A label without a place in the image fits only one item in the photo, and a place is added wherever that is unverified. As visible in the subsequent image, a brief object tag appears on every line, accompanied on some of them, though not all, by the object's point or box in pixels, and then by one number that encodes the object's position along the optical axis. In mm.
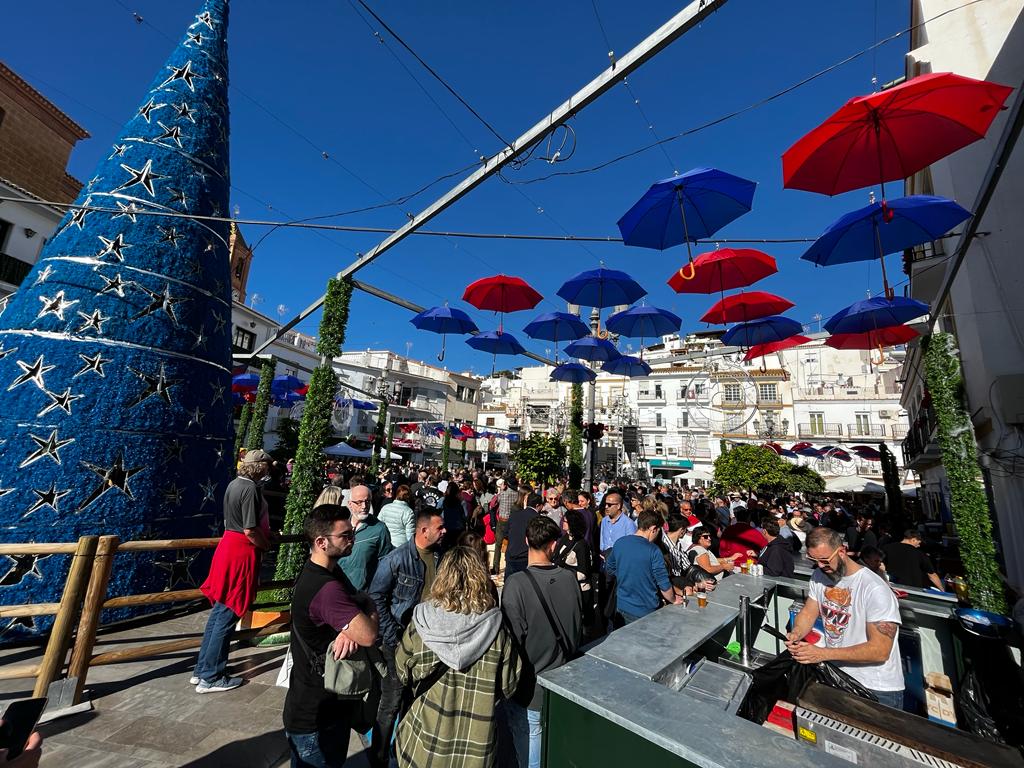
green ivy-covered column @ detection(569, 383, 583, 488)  13703
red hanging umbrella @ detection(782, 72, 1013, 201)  4051
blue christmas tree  4375
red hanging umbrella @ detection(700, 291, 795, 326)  8492
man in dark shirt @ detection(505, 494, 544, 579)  5980
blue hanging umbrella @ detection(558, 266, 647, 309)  9297
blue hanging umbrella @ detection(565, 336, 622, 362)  12375
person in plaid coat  2127
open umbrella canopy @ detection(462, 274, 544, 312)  9789
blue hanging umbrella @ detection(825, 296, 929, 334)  7719
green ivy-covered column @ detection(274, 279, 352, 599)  6340
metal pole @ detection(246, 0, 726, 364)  3045
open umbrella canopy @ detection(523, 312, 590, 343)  11391
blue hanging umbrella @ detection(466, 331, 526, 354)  12242
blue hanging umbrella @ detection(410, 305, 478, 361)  10586
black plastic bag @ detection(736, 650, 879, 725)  2623
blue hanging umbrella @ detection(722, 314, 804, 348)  10242
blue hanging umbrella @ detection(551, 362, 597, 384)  13195
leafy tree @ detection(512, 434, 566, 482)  14640
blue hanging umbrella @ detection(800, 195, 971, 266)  5453
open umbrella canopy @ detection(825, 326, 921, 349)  9625
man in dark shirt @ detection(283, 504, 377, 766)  2213
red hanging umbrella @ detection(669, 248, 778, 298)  7309
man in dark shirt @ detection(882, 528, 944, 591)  6277
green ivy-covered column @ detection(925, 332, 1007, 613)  6520
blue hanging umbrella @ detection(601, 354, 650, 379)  12911
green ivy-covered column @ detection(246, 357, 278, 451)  13156
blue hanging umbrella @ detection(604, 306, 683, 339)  10938
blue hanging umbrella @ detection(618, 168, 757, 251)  5945
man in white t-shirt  2938
